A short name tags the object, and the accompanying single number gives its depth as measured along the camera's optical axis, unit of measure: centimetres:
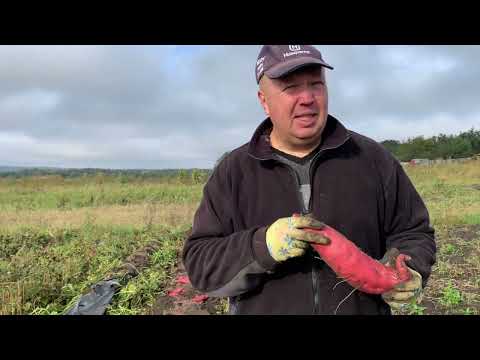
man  143
